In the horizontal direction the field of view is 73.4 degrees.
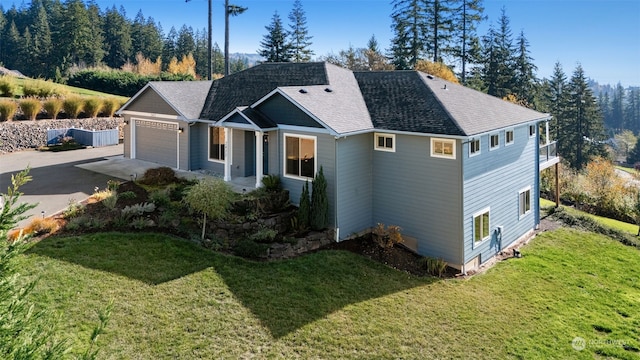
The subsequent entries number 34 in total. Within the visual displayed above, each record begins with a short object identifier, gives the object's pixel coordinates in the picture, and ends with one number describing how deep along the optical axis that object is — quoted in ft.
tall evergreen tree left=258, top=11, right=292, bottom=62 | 194.39
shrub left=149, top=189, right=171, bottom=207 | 50.44
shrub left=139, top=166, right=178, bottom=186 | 58.85
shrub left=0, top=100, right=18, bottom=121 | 88.22
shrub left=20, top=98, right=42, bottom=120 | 92.63
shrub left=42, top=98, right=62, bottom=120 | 96.78
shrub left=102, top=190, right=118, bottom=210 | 48.47
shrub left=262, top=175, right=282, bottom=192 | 53.83
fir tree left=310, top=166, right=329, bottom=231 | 49.03
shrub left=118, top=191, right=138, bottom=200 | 52.13
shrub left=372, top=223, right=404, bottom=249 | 49.75
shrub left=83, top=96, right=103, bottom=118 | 105.60
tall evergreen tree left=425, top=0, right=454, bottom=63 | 148.05
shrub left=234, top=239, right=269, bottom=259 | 43.80
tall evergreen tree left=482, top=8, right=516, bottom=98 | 174.45
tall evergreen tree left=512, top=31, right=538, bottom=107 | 180.14
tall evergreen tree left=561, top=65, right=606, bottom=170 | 192.85
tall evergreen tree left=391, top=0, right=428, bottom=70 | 149.79
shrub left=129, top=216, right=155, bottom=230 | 46.06
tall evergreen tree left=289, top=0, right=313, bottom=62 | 195.42
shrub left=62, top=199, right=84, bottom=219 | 47.03
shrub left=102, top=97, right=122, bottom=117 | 110.87
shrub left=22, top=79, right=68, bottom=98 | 103.63
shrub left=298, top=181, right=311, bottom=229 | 49.55
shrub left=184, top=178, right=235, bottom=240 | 44.47
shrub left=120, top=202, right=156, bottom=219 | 47.24
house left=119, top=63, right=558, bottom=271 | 48.83
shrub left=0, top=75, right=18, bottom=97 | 99.30
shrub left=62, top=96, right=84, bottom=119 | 100.68
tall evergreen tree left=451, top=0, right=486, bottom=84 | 151.74
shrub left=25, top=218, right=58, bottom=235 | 42.96
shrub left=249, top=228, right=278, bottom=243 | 46.06
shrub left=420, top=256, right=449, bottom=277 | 47.29
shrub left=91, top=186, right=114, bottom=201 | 50.94
